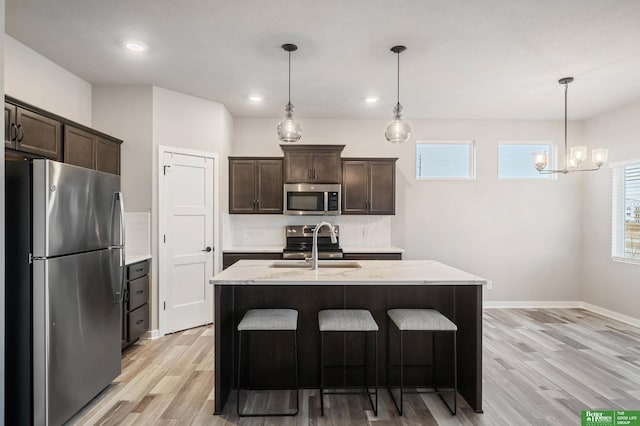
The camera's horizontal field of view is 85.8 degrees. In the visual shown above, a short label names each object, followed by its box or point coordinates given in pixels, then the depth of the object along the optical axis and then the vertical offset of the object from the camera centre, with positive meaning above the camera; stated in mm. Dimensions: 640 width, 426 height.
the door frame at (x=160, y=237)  3957 -314
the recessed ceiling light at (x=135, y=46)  2947 +1433
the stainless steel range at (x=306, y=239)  4898 -419
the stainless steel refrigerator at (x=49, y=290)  2035 -499
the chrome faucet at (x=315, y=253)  2770 -343
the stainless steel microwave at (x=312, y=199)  4777 +164
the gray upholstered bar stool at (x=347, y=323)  2330 -767
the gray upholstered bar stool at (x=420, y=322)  2340 -764
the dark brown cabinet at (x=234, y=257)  4570 -617
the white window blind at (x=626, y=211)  4453 +12
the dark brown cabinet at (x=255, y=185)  4855 +362
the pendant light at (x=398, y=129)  2859 +680
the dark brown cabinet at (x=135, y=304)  3447 -985
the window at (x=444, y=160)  5316 +791
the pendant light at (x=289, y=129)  2814 +667
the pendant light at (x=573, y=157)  3611 +587
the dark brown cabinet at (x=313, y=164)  4805 +653
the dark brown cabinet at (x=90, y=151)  3090 +585
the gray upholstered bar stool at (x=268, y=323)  2312 -761
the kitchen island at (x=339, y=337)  2656 -882
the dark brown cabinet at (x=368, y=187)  4922 +341
